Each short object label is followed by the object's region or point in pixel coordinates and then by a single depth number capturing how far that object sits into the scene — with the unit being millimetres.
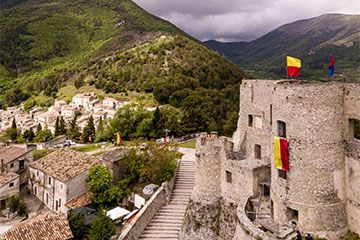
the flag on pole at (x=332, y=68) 20406
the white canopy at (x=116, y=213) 28359
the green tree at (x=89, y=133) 64250
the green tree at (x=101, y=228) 25844
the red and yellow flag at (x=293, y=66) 21548
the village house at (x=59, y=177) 33438
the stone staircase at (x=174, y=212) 26469
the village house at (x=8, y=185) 34728
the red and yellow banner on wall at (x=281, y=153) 18406
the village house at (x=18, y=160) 39444
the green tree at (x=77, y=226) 27766
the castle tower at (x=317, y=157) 17531
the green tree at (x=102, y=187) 31344
